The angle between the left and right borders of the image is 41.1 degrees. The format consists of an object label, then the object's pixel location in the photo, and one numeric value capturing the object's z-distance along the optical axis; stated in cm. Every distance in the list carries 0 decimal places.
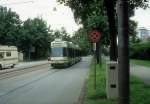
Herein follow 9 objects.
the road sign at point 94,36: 897
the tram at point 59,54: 2272
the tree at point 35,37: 4634
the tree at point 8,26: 4256
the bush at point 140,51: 3515
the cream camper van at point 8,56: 2354
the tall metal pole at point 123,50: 319
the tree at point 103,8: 996
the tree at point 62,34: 7235
